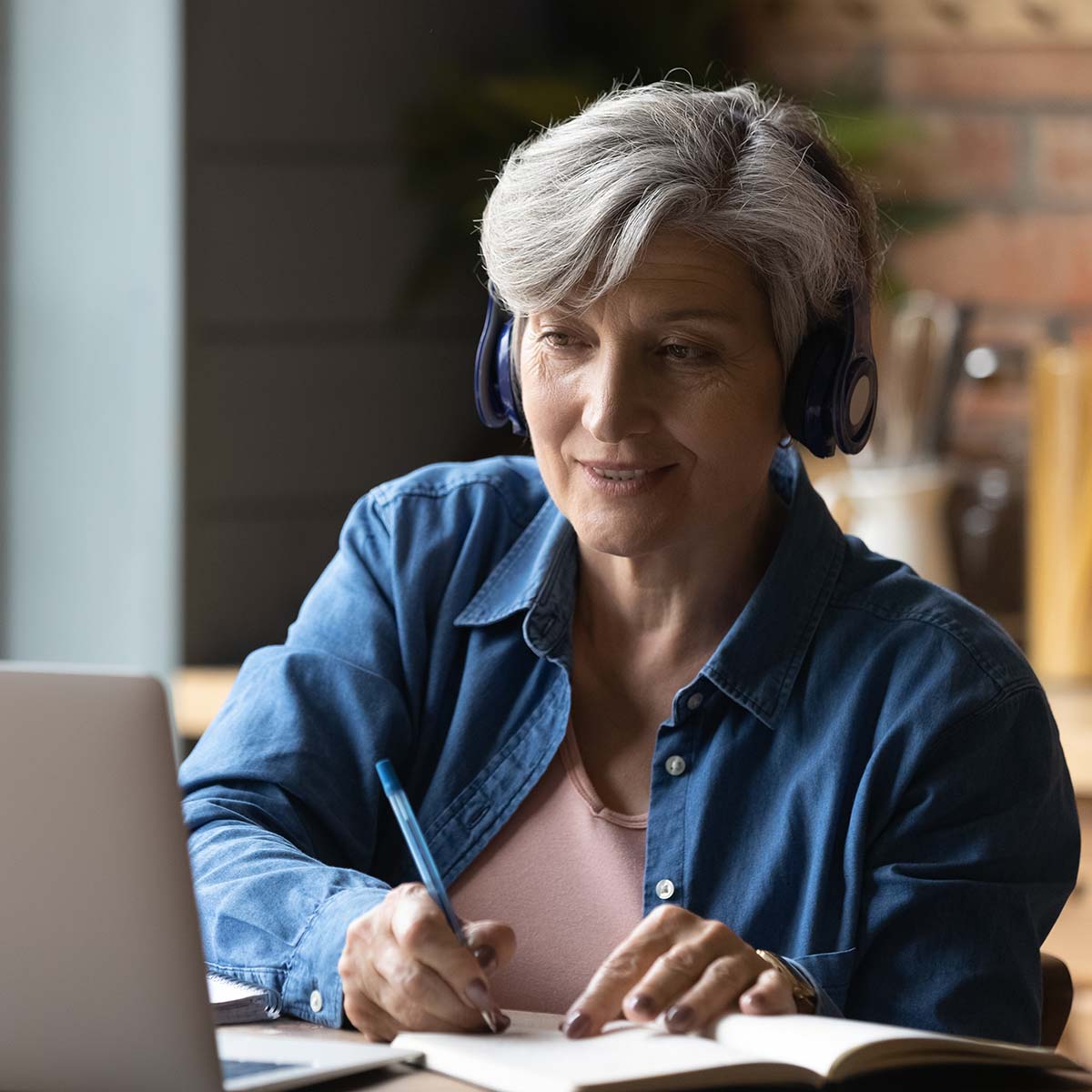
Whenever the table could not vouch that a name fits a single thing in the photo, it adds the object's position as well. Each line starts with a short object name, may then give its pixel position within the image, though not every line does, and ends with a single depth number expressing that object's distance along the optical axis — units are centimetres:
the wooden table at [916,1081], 308
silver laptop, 301
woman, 331
